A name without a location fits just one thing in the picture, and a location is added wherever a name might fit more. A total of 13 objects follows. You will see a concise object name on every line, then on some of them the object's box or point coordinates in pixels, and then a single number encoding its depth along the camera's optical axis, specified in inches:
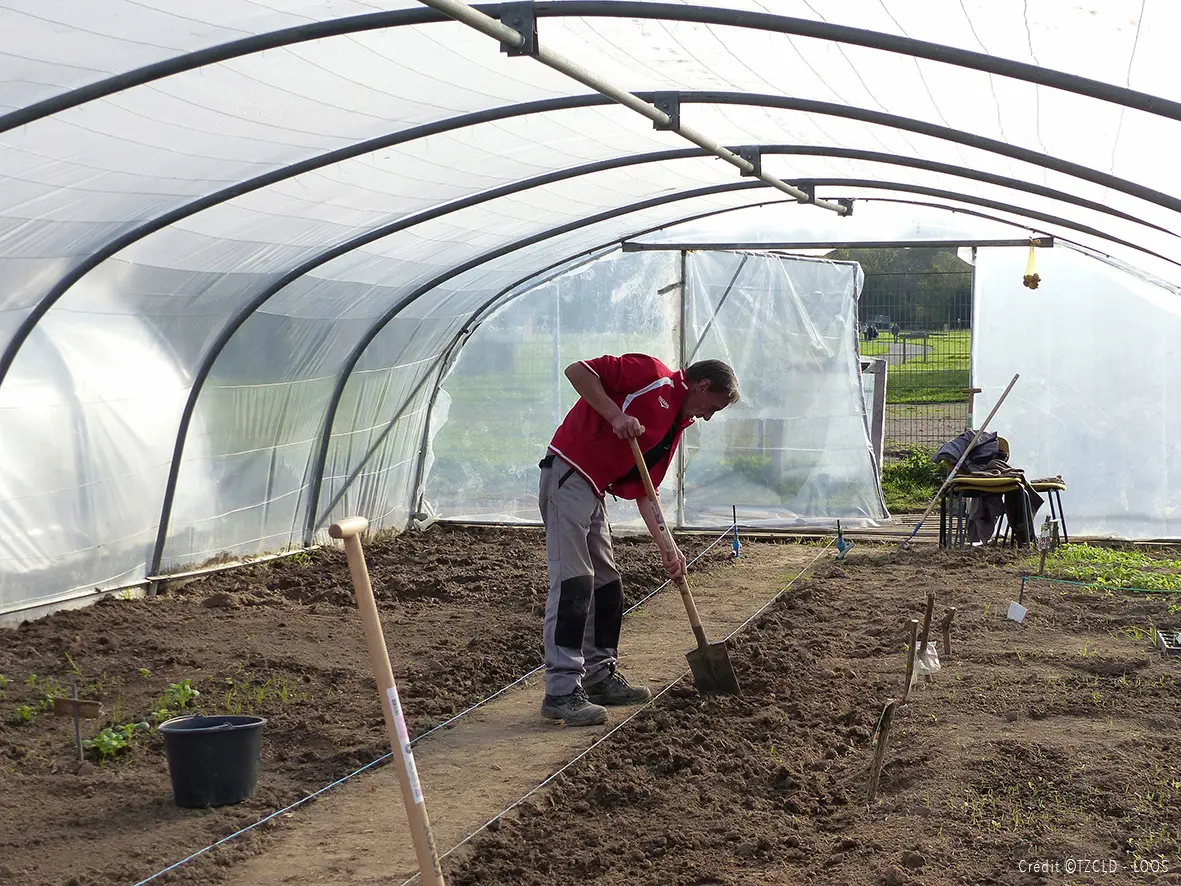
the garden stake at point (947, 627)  201.9
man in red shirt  184.7
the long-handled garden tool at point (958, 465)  335.6
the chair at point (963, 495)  330.6
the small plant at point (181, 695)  189.3
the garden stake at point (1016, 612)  227.1
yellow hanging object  370.3
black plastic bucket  148.7
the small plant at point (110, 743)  169.8
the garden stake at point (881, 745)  130.6
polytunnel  169.8
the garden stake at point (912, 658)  154.3
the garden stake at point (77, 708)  160.4
